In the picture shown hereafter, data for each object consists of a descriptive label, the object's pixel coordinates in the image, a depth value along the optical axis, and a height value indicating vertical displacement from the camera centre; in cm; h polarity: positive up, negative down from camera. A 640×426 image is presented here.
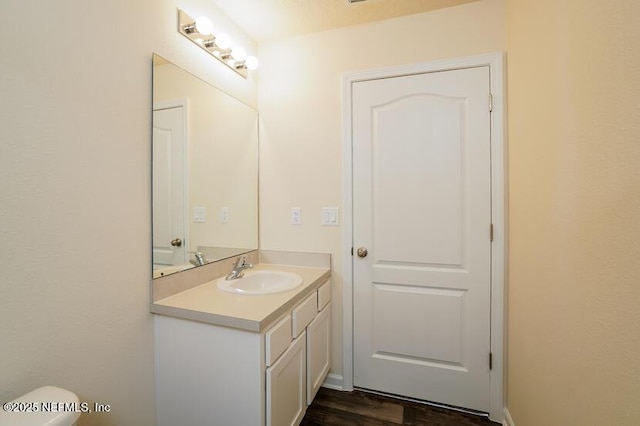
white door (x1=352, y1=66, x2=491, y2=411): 166 -14
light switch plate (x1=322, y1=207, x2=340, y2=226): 191 -2
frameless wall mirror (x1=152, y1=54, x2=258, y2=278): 133 +24
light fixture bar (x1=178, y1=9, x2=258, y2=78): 143 +97
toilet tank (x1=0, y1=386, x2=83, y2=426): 71 -53
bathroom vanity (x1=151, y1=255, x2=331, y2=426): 112 -62
